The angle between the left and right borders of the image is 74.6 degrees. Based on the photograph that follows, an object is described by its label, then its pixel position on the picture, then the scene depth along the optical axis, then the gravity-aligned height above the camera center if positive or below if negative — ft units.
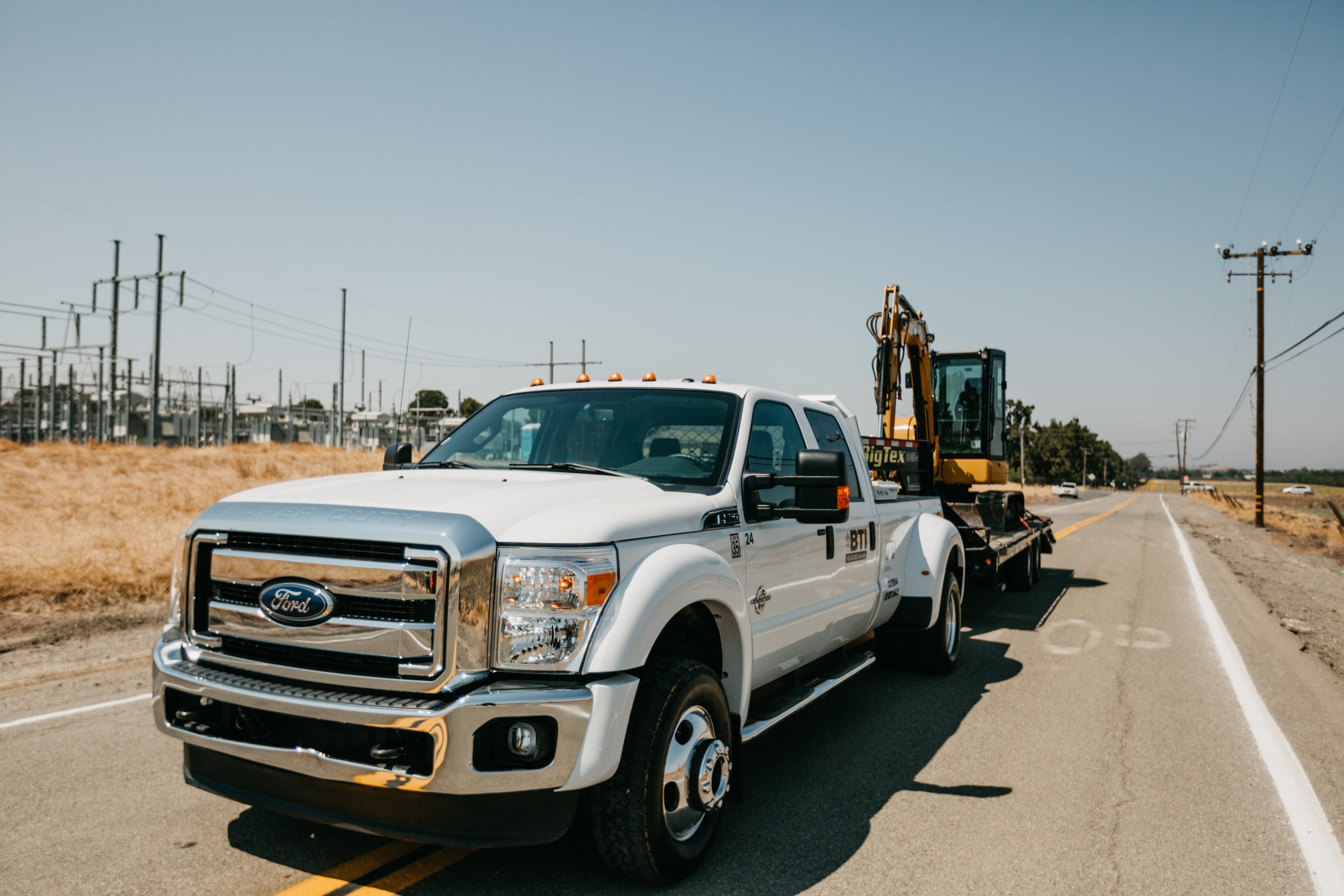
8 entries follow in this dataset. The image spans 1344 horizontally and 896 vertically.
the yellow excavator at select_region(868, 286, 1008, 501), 42.37 +3.10
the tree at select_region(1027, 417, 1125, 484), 424.46 +11.88
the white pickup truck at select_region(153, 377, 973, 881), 9.63 -2.27
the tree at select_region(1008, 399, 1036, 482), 305.32 +18.01
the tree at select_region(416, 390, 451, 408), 373.61 +26.72
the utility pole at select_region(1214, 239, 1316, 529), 111.75 +17.51
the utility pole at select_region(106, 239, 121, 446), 116.78 +22.59
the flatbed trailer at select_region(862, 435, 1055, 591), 27.81 -2.22
